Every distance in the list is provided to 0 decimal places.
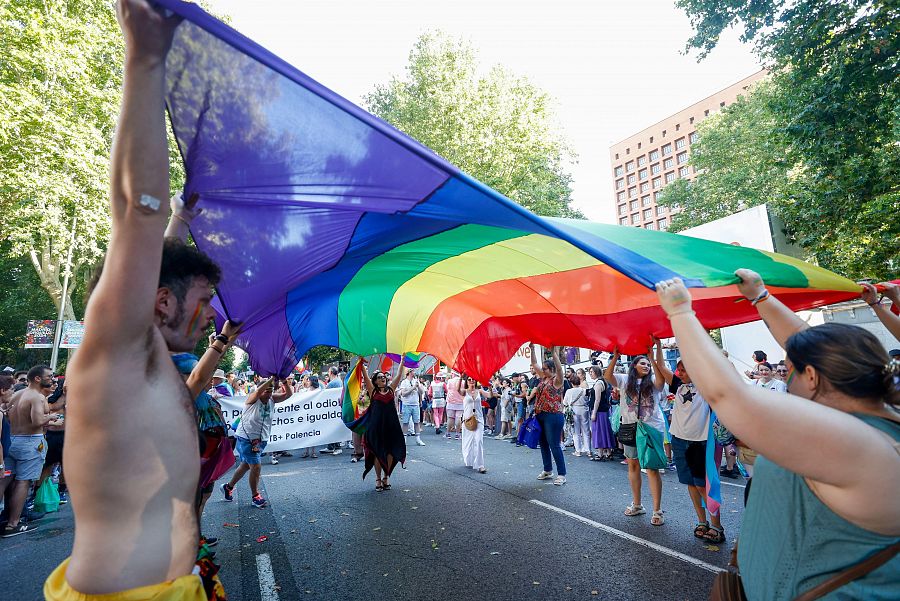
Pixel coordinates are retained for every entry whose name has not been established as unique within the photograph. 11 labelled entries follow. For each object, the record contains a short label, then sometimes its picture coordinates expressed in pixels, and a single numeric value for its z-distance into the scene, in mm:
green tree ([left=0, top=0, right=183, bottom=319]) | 14539
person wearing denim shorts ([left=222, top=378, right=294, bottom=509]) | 7270
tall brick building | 75812
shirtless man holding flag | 1189
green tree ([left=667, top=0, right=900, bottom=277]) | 9211
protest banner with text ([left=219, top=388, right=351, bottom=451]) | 11023
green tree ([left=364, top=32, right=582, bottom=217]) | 22438
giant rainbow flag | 2090
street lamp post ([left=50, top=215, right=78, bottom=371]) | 18894
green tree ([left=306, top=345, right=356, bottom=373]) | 33188
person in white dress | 9711
